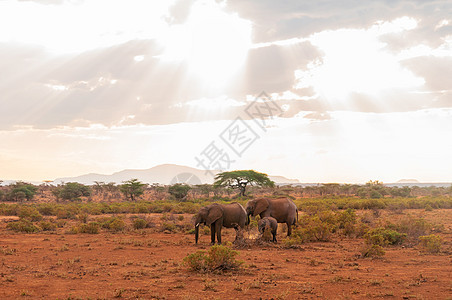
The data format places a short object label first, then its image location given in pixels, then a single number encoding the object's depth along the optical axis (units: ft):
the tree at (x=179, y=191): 173.11
